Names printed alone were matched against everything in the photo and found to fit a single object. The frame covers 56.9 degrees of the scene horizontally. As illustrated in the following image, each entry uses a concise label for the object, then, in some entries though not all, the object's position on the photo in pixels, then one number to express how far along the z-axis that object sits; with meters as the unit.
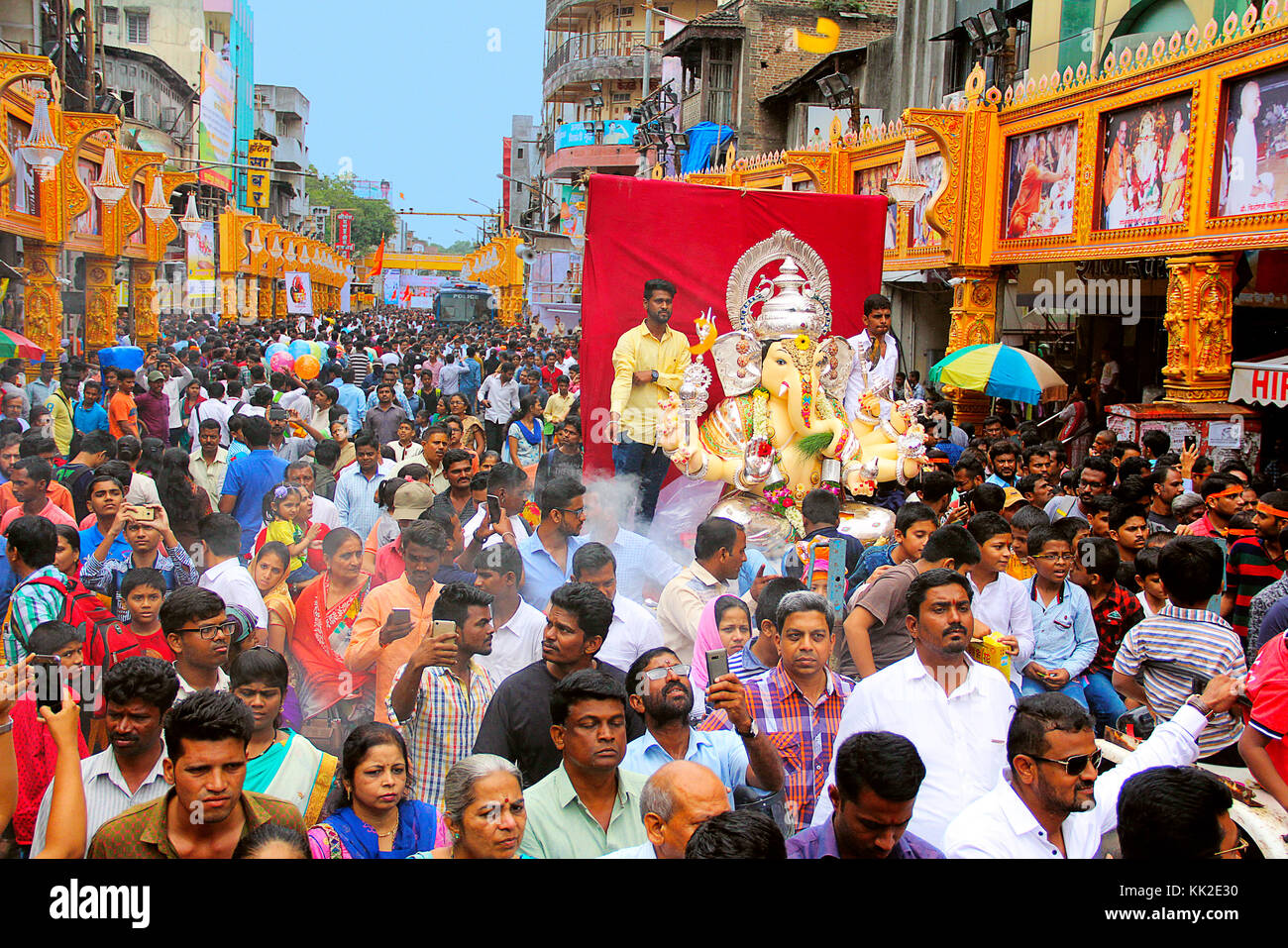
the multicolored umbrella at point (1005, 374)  10.95
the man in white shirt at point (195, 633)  4.30
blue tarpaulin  29.55
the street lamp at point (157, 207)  20.52
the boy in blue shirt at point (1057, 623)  5.36
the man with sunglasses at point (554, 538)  5.96
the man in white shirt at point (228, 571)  5.15
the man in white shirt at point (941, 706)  3.88
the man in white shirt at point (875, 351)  8.20
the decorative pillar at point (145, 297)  24.09
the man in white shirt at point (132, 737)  3.64
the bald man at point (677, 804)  3.13
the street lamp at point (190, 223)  23.25
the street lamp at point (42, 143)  15.20
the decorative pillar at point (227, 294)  33.31
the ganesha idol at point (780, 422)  7.65
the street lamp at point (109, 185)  18.11
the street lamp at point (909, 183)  13.50
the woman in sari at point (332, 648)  5.14
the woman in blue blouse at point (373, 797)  3.41
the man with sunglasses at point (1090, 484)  7.75
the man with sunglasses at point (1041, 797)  3.35
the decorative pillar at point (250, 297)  37.12
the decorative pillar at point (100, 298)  20.97
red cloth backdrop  8.57
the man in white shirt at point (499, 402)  13.80
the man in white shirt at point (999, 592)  5.33
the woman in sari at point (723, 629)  4.80
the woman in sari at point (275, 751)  3.80
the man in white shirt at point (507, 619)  4.92
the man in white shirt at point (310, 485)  7.00
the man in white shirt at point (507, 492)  6.94
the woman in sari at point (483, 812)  3.18
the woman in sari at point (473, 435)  9.86
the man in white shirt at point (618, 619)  4.86
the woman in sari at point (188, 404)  10.61
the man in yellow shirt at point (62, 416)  9.75
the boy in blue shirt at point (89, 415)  9.94
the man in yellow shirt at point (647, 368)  8.24
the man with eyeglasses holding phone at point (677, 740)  3.85
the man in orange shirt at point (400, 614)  4.89
